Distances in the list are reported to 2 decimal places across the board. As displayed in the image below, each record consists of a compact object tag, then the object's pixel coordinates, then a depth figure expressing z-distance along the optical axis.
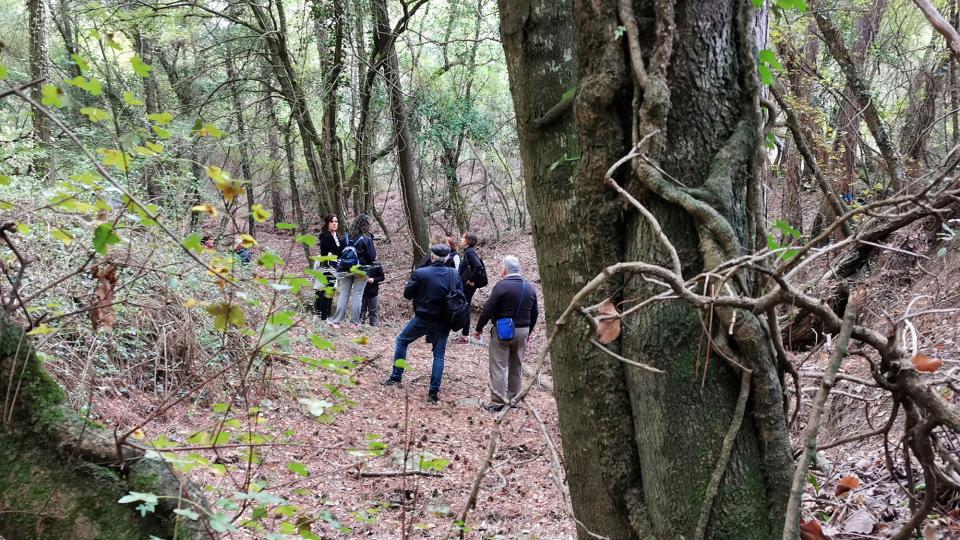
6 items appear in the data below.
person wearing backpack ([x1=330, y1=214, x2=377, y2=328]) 10.13
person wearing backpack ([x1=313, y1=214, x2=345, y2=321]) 10.26
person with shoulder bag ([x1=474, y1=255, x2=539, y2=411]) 7.46
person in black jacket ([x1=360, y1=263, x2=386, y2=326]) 10.94
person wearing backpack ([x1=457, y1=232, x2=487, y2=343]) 10.69
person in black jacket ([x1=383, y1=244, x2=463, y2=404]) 7.77
